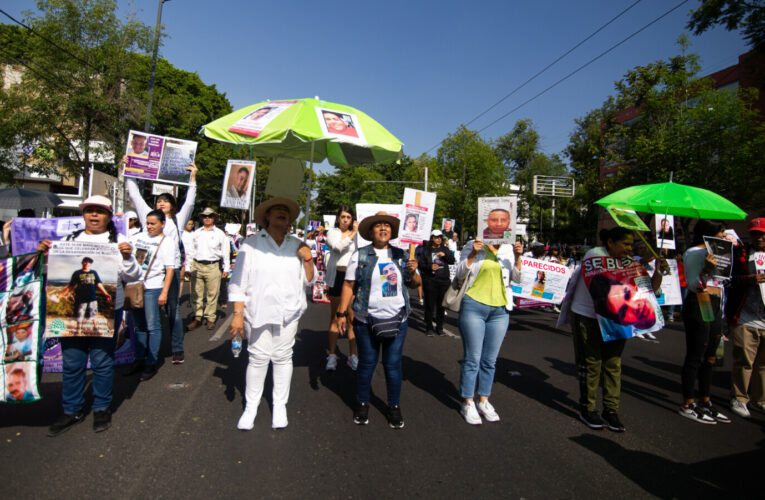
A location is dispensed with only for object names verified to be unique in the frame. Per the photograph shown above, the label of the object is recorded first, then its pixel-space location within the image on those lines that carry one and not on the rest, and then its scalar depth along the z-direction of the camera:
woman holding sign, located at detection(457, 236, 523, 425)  4.04
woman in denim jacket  3.84
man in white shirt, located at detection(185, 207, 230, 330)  7.95
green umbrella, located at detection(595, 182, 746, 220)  4.46
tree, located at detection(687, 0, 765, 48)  12.35
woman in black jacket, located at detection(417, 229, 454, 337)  8.12
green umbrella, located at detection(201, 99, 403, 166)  4.13
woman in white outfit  3.62
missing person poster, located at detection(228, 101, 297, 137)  4.22
